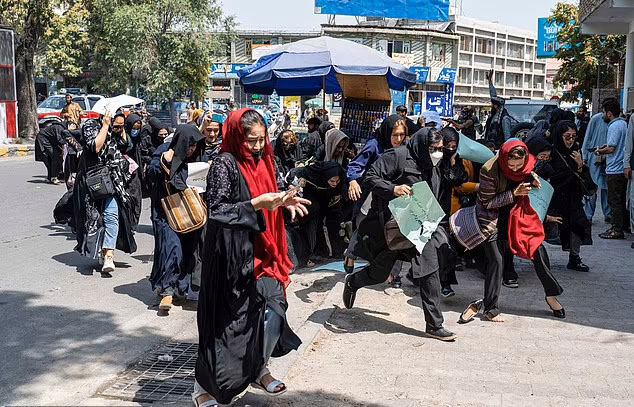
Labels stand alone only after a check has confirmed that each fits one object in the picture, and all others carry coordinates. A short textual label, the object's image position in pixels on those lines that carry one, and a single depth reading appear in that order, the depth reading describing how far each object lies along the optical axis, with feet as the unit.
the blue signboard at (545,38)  119.24
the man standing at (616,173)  32.22
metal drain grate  14.35
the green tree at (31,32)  76.13
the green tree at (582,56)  83.82
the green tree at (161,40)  106.01
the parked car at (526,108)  59.42
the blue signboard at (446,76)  201.87
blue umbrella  29.86
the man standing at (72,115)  43.32
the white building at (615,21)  49.42
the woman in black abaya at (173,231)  19.61
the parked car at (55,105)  94.38
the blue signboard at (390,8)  121.80
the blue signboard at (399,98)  143.33
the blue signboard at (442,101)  177.60
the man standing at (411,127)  27.12
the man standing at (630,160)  30.55
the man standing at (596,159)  34.14
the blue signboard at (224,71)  188.14
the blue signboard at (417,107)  196.81
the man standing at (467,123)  44.68
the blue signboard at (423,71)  186.80
